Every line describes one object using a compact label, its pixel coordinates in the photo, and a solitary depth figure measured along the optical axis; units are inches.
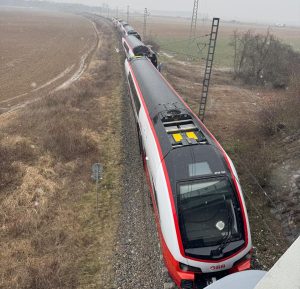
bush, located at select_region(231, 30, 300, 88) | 1209.8
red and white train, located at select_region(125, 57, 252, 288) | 325.1
